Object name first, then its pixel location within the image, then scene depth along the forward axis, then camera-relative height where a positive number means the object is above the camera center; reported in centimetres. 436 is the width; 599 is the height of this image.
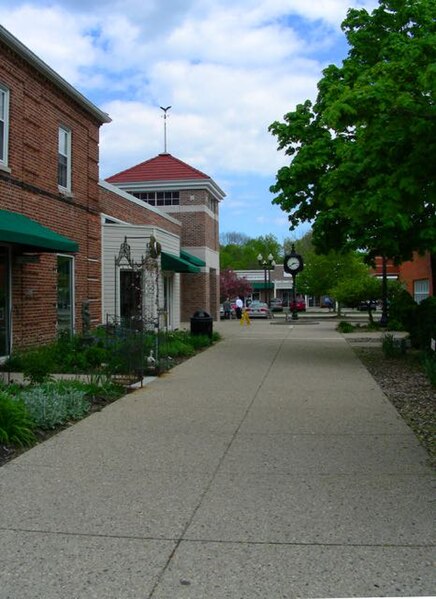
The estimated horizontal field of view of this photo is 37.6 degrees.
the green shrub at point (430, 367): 1060 -119
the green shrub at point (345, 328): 2641 -116
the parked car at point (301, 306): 5806 -47
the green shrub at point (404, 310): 1648 -27
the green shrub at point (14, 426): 675 -131
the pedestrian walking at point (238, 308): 4366 -44
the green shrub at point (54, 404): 758 -124
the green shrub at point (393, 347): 1566 -117
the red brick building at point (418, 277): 2875 +110
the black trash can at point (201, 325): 2023 -73
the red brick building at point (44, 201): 1257 +231
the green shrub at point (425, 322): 1484 -55
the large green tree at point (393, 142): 636 +169
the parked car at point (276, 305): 6387 -39
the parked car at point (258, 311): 4400 -66
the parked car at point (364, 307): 3042 -45
